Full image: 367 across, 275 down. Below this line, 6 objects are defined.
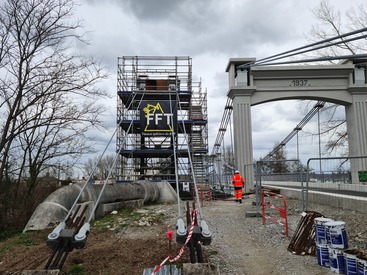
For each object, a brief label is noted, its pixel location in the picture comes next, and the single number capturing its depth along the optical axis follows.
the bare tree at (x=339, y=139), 25.27
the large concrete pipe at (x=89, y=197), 9.34
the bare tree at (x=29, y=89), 9.65
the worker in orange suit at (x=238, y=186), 14.98
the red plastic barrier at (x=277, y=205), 8.31
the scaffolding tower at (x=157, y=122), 21.34
